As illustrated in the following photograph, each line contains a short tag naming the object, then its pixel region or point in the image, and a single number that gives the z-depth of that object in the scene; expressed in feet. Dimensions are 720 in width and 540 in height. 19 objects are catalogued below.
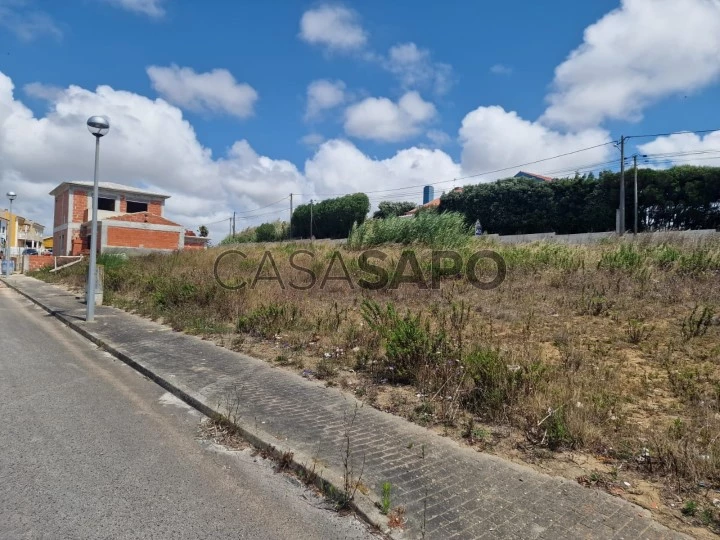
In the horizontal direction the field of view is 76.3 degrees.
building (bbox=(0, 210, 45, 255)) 235.11
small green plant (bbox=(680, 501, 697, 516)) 9.31
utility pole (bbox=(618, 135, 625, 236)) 79.97
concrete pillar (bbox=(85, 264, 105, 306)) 43.79
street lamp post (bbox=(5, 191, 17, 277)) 89.22
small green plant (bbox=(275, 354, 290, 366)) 21.08
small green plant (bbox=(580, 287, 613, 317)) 22.86
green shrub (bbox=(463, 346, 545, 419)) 14.17
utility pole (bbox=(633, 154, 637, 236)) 76.81
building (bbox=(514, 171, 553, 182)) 144.96
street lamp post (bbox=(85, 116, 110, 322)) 32.63
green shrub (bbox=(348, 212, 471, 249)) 51.49
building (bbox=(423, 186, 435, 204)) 186.12
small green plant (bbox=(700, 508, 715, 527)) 9.01
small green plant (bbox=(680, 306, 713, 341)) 18.53
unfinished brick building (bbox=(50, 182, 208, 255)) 122.11
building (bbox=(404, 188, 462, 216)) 129.70
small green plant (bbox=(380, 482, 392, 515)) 9.43
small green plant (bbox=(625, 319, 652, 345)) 18.92
